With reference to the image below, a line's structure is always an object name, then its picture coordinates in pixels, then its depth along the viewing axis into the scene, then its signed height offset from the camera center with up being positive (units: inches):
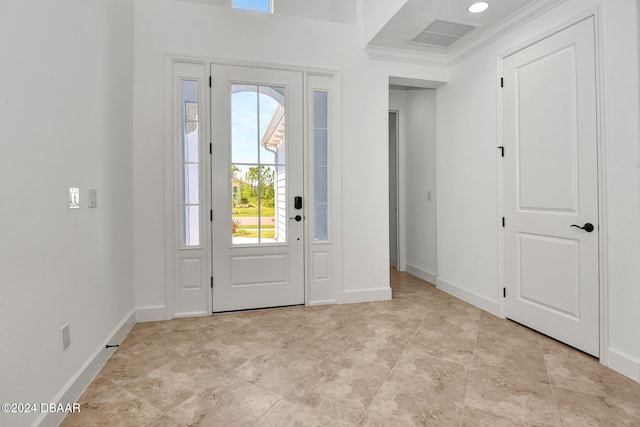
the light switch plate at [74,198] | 70.6 +4.5
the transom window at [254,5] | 162.2 +110.4
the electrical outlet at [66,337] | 67.1 -25.3
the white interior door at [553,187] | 90.0 +8.9
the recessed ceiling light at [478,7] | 103.3 +68.6
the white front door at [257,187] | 123.4 +11.6
